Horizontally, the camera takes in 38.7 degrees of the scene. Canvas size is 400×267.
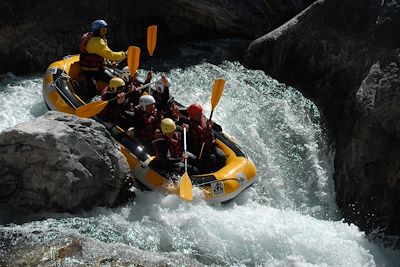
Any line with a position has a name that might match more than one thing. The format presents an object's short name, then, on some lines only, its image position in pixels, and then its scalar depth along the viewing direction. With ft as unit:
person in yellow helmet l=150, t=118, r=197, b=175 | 25.50
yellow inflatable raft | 25.13
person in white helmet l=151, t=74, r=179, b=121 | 29.17
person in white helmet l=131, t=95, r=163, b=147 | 27.02
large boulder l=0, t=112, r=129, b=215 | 21.53
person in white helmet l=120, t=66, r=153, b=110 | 29.10
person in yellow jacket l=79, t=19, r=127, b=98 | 30.50
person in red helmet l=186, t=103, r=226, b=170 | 27.48
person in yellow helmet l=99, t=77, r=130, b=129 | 27.66
